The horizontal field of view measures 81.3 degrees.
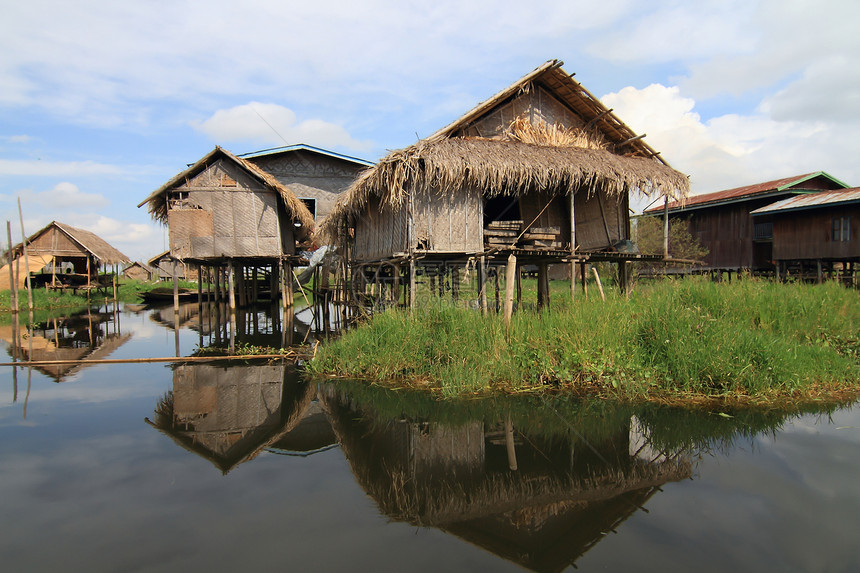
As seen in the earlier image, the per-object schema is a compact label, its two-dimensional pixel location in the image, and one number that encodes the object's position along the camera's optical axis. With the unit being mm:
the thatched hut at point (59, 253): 25344
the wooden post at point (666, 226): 11031
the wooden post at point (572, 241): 9875
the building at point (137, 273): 45312
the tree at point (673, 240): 22641
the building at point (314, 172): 22109
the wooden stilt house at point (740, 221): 19812
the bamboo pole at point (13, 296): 20577
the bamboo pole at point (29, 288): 19616
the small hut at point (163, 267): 39594
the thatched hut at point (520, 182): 9500
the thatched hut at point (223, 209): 15305
